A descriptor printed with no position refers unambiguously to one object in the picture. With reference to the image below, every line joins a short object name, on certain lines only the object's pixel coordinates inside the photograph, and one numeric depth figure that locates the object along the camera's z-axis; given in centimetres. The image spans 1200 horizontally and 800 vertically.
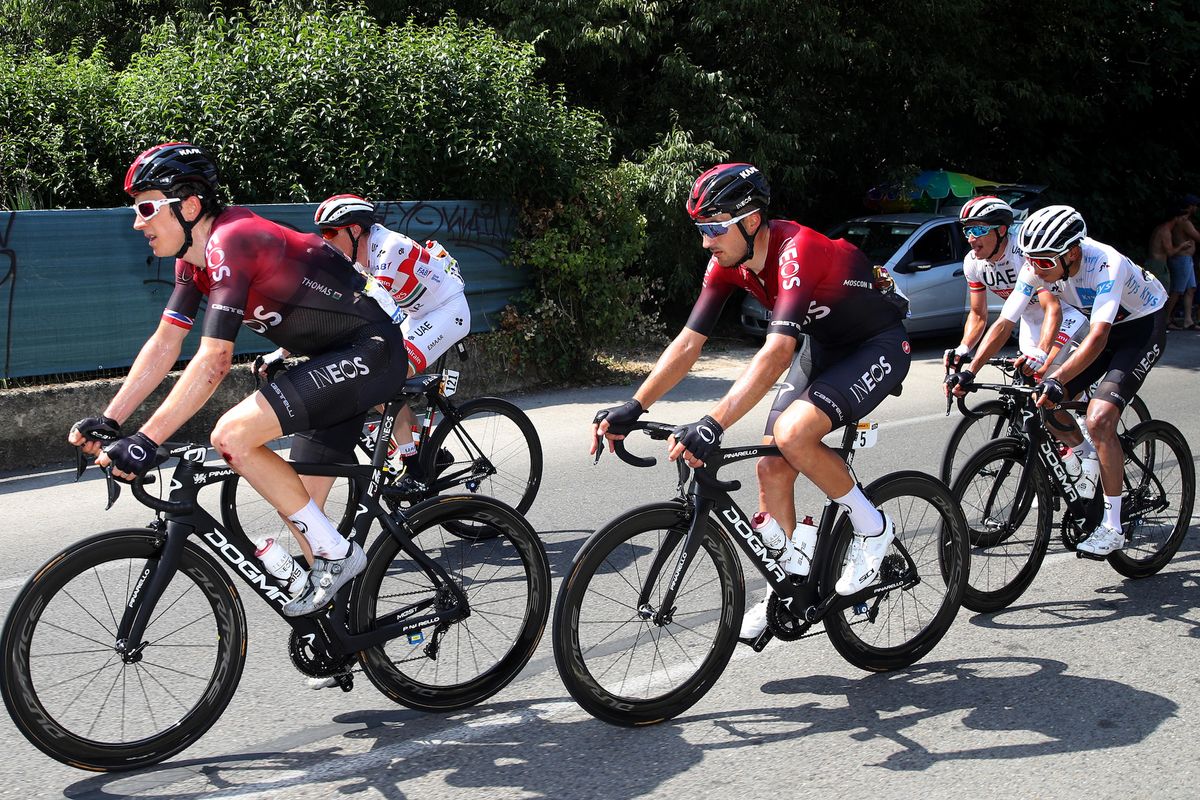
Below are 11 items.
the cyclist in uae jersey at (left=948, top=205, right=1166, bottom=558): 583
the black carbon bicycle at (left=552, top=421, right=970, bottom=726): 414
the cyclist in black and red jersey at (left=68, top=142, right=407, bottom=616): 399
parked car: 1454
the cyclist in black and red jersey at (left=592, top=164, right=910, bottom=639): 439
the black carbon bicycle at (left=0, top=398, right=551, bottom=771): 379
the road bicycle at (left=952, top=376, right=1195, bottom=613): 558
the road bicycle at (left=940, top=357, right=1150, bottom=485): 576
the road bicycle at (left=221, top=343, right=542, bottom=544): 602
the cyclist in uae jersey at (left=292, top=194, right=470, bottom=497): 658
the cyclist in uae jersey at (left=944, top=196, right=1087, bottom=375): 621
